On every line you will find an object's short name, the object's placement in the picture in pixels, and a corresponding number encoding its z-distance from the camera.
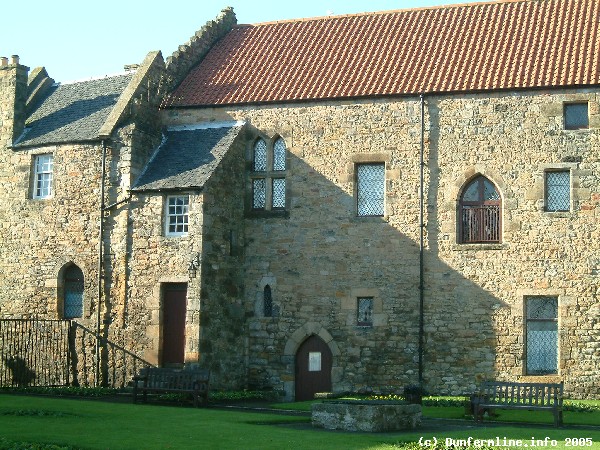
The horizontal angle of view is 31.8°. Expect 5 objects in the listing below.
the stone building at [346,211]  29.17
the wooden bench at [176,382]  25.48
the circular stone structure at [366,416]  19.67
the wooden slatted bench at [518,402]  21.34
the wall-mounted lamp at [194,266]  29.09
